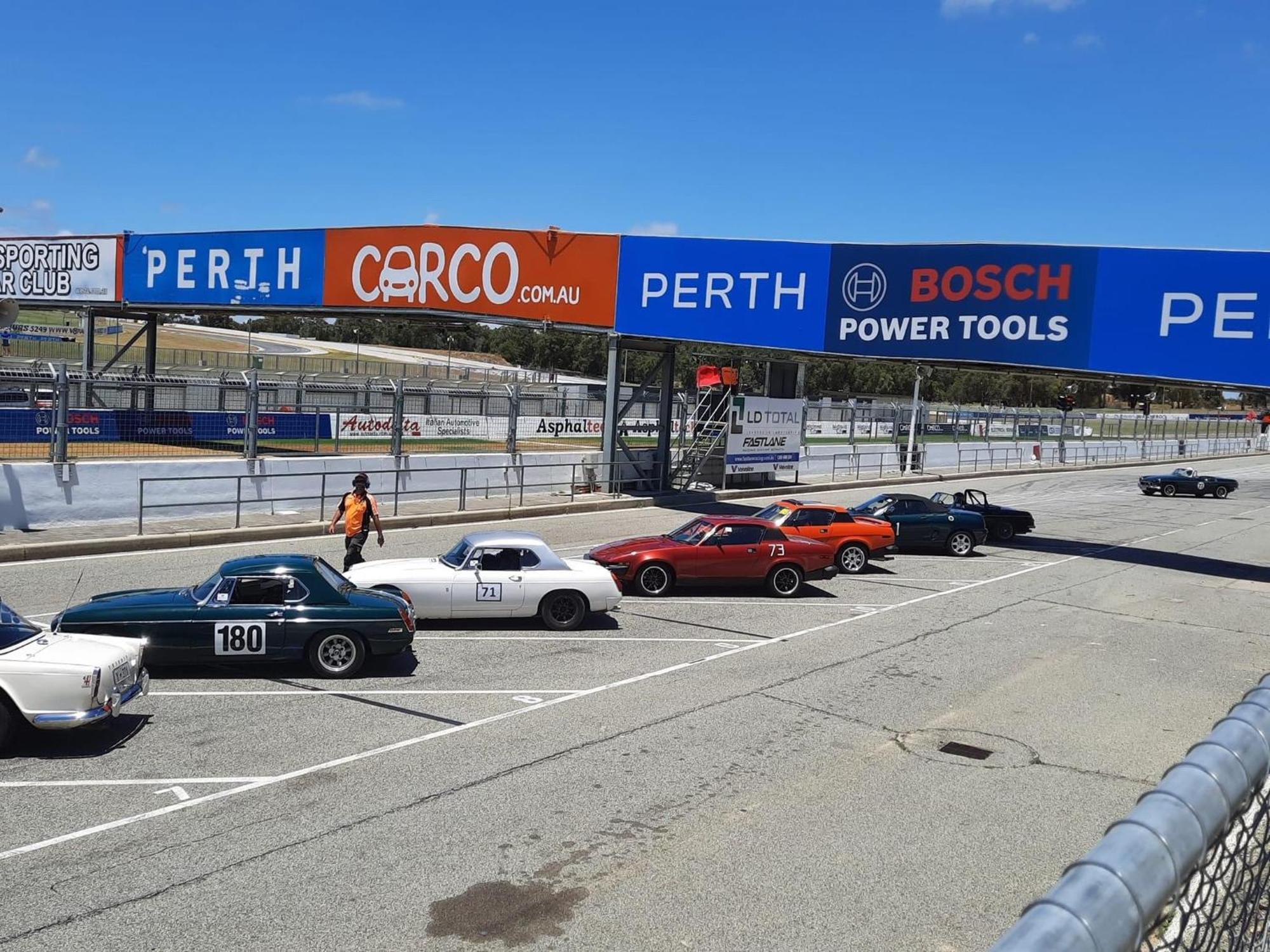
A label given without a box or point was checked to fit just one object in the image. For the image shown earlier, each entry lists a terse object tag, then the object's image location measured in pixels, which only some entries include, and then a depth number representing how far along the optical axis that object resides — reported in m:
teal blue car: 23.30
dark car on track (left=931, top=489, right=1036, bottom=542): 25.81
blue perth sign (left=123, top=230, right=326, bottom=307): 31.80
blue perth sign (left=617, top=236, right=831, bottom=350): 25.98
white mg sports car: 13.91
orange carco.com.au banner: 28.83
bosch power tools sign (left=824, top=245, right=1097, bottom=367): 22.23
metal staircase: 33.44
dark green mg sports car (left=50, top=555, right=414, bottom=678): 11.05
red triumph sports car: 16.95
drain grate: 9.55
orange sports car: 20.36
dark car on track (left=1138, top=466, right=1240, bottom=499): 43.06
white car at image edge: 8.64
